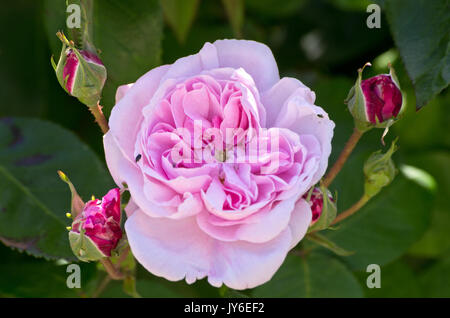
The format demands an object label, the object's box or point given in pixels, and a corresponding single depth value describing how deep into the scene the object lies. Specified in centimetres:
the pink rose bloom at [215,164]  36
